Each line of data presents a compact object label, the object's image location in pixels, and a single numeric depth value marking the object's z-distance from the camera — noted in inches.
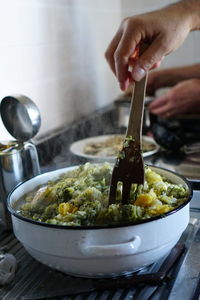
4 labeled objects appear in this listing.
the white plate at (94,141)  45.9
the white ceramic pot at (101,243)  23.0
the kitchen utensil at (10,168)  33.2
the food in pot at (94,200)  25.0
